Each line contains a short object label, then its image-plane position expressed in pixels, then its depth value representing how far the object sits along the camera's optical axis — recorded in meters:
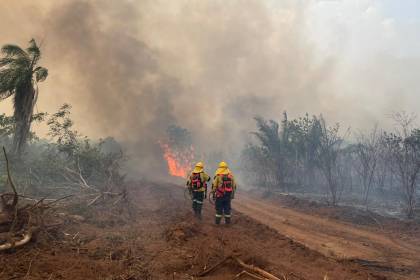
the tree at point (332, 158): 19.95
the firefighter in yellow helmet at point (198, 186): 11.23
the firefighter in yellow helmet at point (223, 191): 10.81
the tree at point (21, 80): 15.36
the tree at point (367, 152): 20.27
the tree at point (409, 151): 15.10
